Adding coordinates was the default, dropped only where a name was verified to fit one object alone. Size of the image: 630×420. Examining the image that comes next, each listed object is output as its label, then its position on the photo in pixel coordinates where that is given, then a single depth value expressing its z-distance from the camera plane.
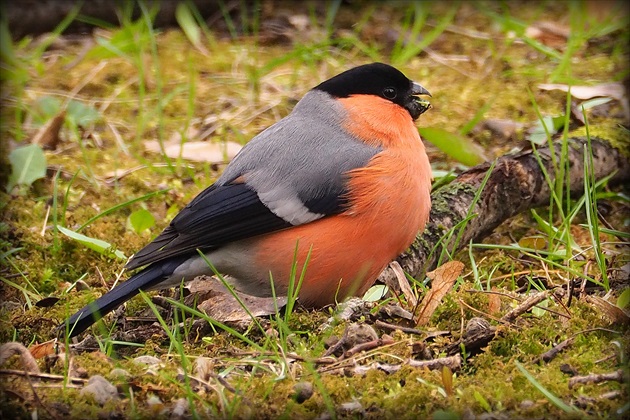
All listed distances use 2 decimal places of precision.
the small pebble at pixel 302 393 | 5.65
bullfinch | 7.30
